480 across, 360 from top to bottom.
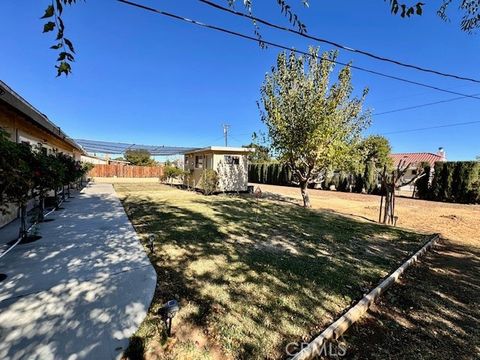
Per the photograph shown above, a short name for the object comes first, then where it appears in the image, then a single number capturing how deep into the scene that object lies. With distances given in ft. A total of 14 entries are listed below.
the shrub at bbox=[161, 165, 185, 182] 66.82
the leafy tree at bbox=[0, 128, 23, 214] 7.84
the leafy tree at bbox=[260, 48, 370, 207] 33.14
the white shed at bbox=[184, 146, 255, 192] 52.95
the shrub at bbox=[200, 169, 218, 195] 49.49
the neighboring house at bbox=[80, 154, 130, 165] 138.62
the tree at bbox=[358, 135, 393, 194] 67.87
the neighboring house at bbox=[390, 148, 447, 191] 109.70
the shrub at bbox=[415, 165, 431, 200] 57.39
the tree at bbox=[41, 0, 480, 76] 4.20
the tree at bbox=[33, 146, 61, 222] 15.98
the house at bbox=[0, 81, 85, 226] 14.81
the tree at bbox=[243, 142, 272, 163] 40.11
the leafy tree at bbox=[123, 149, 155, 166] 142.31
